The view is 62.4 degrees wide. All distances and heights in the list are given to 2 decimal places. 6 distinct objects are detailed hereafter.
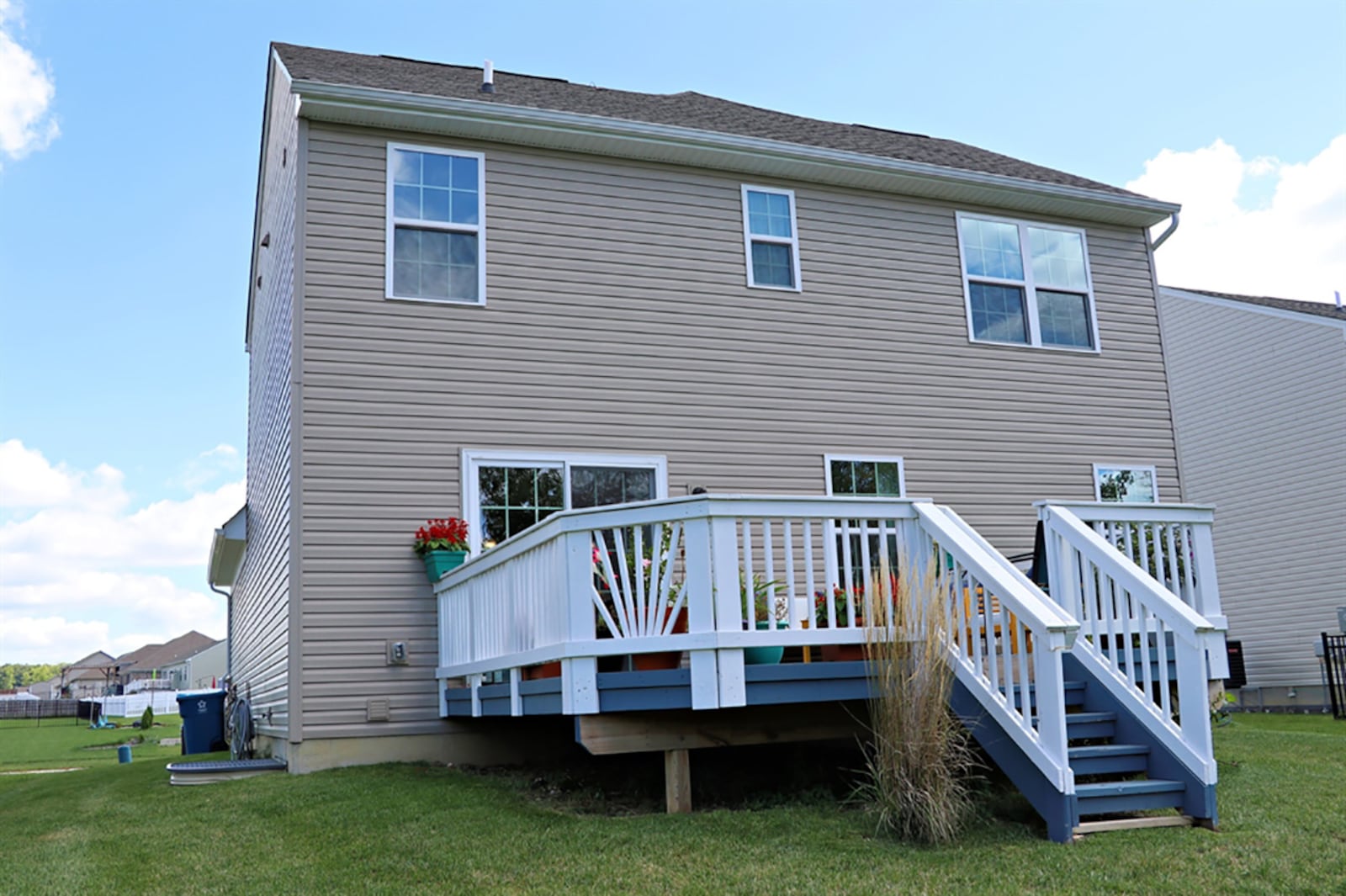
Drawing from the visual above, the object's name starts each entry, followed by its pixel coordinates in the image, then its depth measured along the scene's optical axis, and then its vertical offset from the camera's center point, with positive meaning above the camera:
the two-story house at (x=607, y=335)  8.58 +2.92
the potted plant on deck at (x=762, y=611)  5.90 +0.26
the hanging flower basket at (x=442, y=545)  8.38 +0.95
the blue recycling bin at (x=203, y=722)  13.32 -0.45
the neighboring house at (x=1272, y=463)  16.84 +2.74
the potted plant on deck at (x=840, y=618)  6.25 +0.22
